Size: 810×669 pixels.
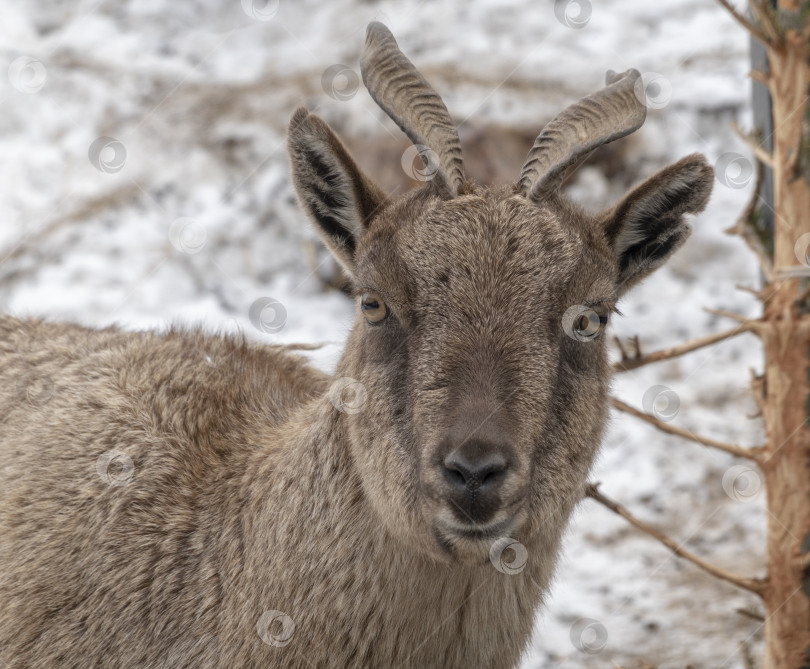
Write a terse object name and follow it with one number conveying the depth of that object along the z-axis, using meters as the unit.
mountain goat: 6.55
